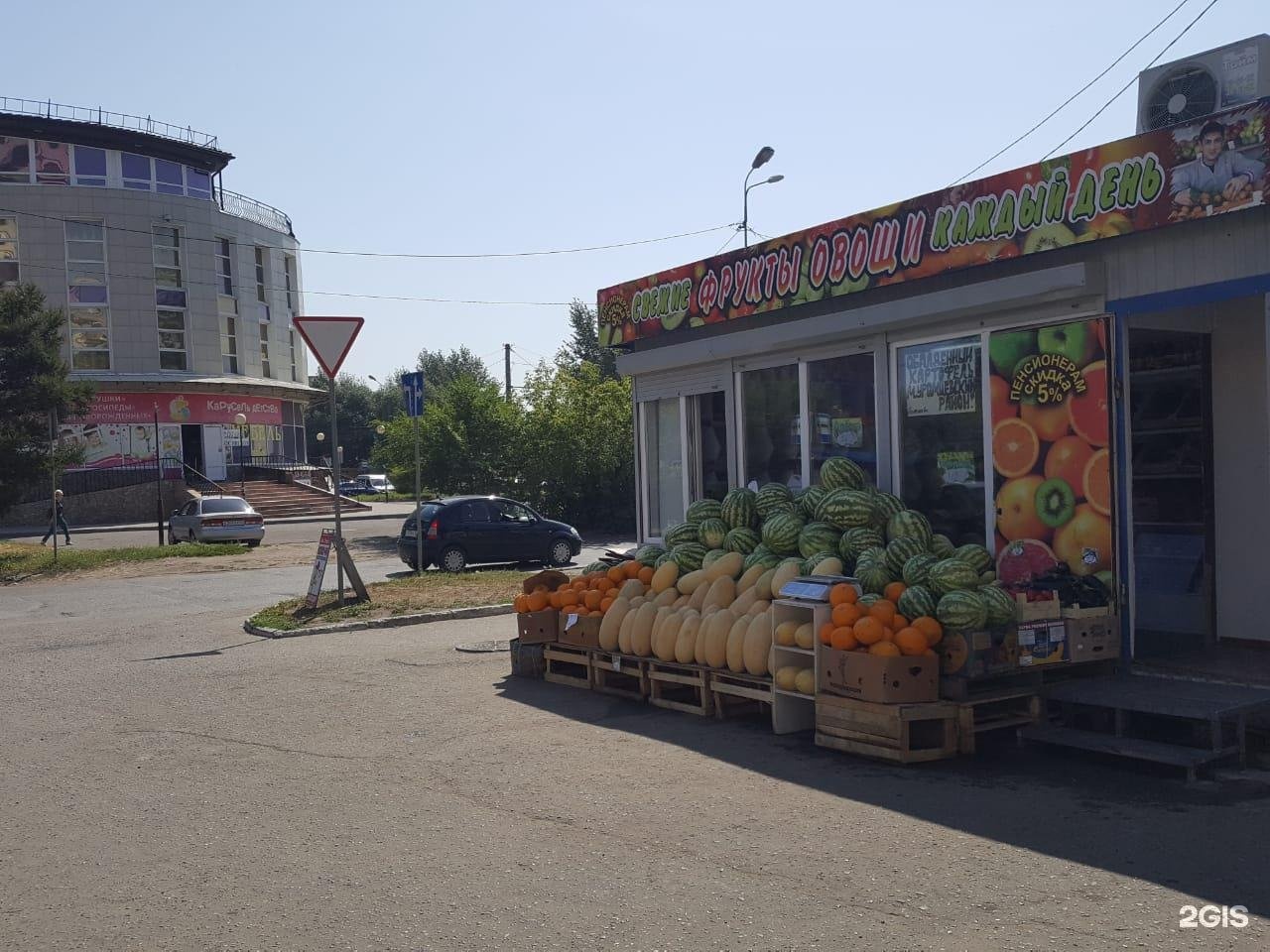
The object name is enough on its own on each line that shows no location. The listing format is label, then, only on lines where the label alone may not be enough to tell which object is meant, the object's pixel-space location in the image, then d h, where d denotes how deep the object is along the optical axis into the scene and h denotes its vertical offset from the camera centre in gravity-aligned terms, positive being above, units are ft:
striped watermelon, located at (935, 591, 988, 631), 25.30 -4.00
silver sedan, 106.63 -6.32
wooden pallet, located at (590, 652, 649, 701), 31.65 -6.75
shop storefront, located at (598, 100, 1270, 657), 27.58 +1.98
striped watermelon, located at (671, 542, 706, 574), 35.65 -3.63
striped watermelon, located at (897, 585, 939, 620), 26.00 -3.88
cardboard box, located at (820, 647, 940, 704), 24.39 -5.27
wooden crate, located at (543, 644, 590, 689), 33.94 -6.91
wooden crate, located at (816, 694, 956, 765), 24.06 -6.44
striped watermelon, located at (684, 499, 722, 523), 37.93 -2.33
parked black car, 73.15 -5.75
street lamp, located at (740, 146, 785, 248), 86.69 +21.78
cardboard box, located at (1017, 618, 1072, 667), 26.02 -4.93
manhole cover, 40.93 -7.30
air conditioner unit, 29.22 +9.10
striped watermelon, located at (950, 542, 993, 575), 30.25 -3.28
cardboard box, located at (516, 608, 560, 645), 35.09 -5.58
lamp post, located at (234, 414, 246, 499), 158.18 -1.22
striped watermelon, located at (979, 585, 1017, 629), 25.67 -3.95
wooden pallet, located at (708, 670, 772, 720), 27.99 -6.34
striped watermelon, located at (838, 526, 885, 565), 31.58 -2.95
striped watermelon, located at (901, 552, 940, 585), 27.50 -3.28
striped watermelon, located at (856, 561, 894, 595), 28.63 -3.58
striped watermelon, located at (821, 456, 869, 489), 35.45 -1.16
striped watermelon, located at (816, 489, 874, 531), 32.45 -2.07
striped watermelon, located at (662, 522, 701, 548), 37.06 -3.05
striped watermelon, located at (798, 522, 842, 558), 32.42 -2.90
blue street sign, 59.62 +3.10
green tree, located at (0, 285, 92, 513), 87.92 +5.37
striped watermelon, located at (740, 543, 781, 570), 32.89 -3.49
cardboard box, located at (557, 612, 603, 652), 33.42 -5.54
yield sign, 48.06 +5.00
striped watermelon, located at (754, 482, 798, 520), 35.83 -1.94
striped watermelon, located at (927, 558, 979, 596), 26.55 -3.36
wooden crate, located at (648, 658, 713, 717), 29.43 -6.71
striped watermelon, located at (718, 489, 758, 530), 36.27 -2.26
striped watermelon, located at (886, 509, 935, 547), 31.14 -2.52
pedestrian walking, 91.22 -5.46
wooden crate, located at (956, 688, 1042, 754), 24.59 -6.37
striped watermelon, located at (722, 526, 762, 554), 35.09 -3.11
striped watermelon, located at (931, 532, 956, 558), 30.40 -3.03
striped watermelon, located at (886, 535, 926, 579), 29.14 -3.00
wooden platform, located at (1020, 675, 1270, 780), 22.77 -6.16
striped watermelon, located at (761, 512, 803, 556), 33.63 -2.80
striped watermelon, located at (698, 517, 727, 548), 35.99 -2.89
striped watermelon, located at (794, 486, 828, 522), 34.86 -1.89
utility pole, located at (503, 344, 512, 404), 212.13 +16.37
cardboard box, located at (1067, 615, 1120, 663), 26.94 -5.00
